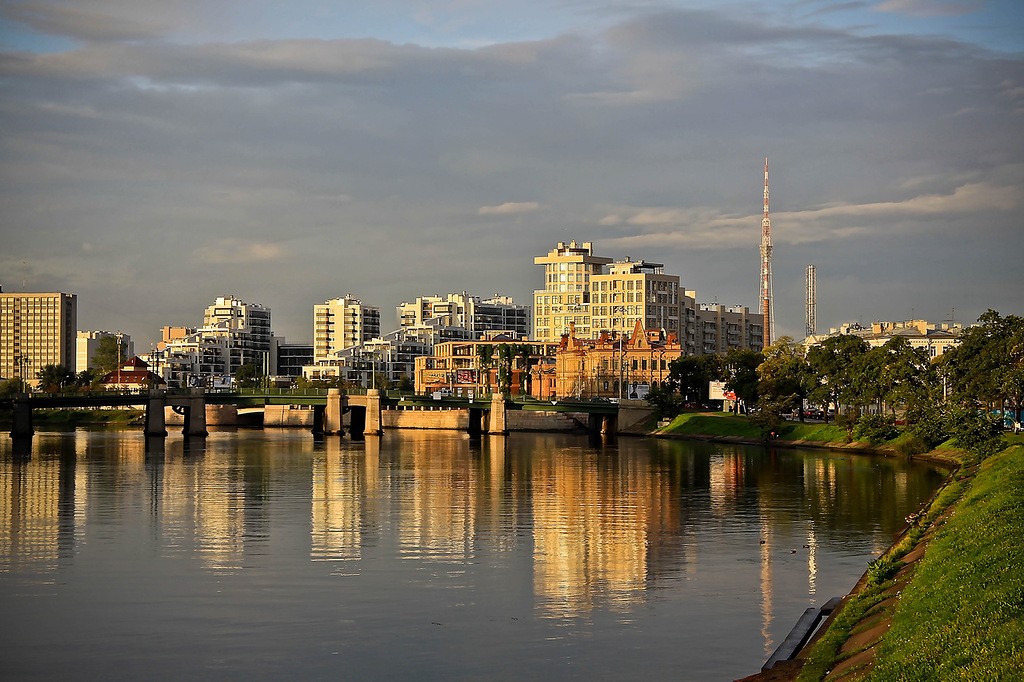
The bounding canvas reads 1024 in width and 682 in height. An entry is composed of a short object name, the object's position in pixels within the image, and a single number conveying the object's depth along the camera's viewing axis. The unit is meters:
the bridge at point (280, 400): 172.38
